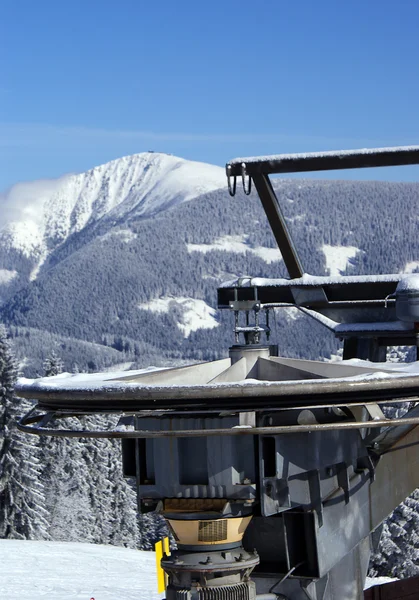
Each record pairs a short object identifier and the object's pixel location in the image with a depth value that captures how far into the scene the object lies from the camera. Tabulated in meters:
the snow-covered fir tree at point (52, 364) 49.81
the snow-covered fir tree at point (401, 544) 41.34
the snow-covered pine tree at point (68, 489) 51.38
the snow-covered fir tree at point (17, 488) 45.78
